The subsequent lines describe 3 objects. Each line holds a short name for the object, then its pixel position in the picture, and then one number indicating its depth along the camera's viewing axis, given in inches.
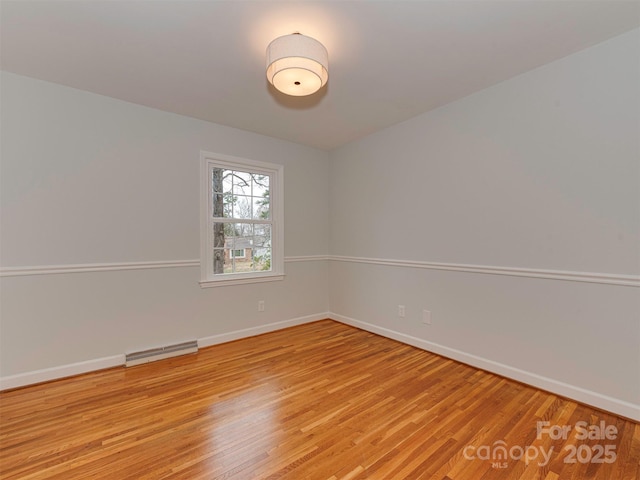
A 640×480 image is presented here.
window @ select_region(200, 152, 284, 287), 129.9
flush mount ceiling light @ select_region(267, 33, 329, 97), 67.9
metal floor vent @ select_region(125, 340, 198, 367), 107.7
